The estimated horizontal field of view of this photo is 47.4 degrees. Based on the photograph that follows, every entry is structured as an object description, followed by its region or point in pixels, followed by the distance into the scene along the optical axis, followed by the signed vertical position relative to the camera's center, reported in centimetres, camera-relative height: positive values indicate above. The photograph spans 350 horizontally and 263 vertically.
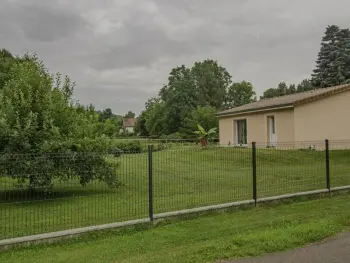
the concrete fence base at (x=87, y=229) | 635 -150
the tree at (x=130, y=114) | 14768 +1069
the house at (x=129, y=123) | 12361 +643
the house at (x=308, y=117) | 2156 +131
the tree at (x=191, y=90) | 5638 +773
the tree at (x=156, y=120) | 5925 +337
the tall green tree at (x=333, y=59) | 4700 +982
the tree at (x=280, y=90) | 6286 +840
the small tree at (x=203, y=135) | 2658 +49
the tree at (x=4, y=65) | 2150 +503
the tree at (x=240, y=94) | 6459 +807
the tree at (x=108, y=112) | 9708 +763
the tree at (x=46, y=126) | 875 +46
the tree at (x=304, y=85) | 5681 +834
